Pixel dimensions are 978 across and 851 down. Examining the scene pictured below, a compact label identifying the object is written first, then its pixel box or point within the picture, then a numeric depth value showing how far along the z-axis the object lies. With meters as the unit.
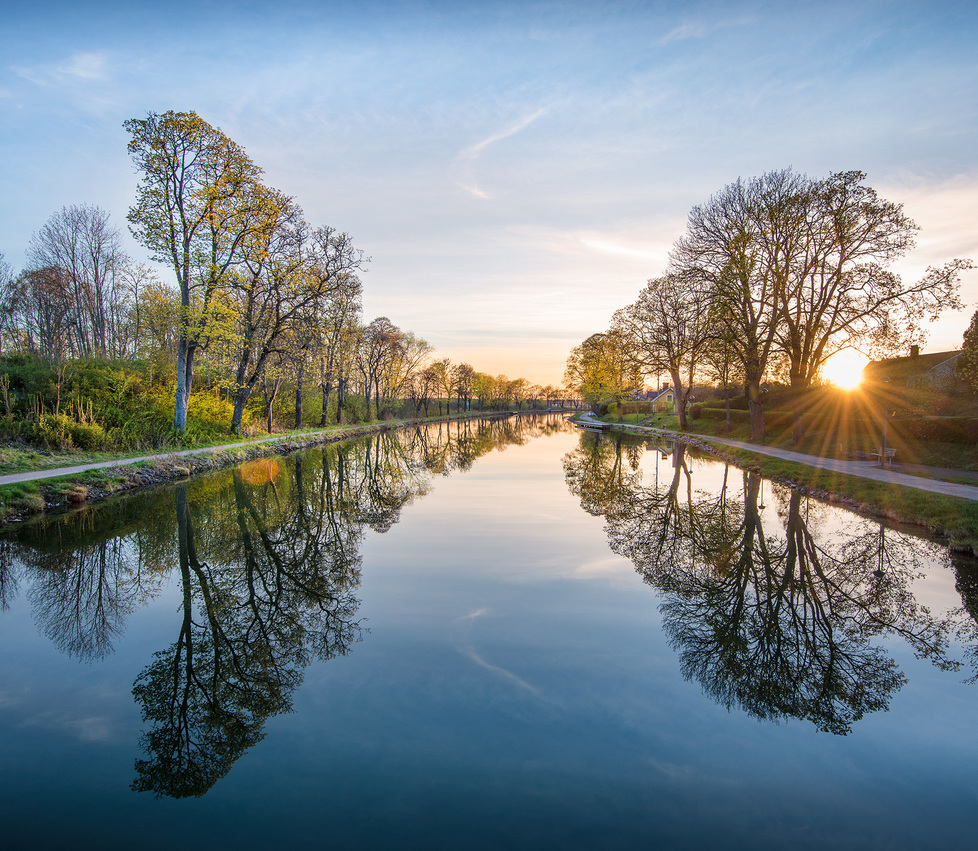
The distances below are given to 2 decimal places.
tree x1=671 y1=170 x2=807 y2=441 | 20.42
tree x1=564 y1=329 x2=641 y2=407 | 37.44
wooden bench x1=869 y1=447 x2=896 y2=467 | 15.43
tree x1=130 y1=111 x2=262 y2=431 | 17.95
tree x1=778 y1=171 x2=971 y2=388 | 18.72
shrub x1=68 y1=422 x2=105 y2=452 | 15.21
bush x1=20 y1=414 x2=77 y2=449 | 14.63
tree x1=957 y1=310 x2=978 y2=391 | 19.30
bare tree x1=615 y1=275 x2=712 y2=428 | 31.27
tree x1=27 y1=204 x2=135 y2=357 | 33.50
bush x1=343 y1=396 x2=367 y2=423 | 41.53
